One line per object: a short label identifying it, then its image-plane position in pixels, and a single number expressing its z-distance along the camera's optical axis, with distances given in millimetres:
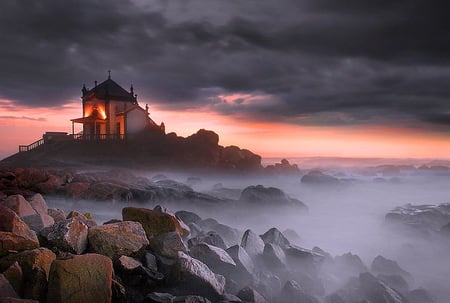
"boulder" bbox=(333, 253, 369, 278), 10047
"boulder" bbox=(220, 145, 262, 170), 52344
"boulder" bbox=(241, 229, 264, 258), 9047
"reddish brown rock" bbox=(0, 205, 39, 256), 5902
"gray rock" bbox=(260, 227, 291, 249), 10361
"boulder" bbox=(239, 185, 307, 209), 23953
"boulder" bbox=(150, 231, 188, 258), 7141
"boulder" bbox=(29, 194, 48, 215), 8835
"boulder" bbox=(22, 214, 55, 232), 7202
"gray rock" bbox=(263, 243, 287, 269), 8773
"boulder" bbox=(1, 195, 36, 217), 7734
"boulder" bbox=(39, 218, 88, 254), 6406
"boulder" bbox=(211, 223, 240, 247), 11803
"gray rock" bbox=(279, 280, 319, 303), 7430
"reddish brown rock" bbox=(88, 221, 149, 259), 6590
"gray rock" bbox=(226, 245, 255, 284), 7641
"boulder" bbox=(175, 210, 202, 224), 13474
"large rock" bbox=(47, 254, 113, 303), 5215
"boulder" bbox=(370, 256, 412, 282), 11109
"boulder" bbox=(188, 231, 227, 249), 8856
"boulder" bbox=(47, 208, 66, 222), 8855
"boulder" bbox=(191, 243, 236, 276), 7559
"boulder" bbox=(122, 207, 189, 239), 8297
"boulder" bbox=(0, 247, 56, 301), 5441
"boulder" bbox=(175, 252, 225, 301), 6344
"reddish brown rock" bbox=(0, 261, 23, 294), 5348
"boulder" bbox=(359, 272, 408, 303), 8047
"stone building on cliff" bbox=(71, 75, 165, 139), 56062
